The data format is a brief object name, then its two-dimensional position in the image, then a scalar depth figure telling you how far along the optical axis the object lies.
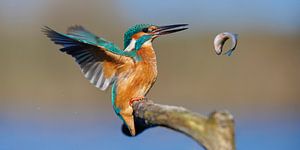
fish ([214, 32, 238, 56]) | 4.10
